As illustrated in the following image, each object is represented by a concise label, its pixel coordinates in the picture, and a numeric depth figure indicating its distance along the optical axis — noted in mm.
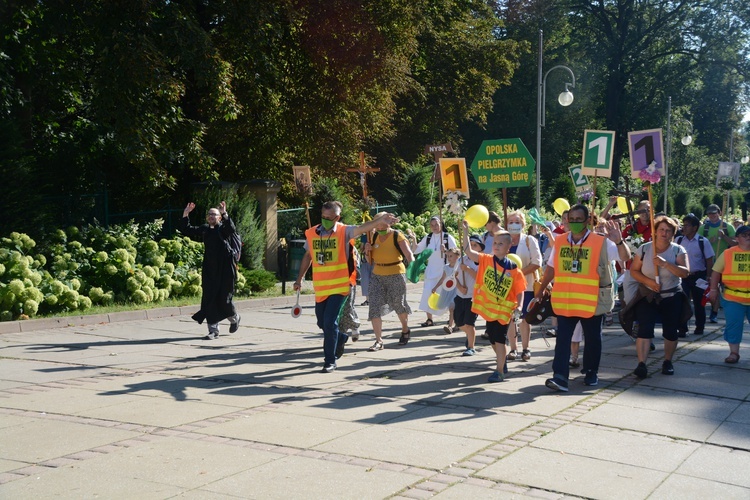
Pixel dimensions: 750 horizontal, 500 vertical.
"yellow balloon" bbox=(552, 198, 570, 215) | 15746
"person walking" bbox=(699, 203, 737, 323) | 15867
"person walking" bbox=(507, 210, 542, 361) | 10703
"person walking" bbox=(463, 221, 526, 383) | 9305
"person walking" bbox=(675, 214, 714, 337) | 13883
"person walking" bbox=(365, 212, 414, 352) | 12102
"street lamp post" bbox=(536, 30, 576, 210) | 28109
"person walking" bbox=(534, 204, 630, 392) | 8961
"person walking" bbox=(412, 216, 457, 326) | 13133
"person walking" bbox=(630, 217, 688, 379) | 9812
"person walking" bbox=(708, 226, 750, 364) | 10758
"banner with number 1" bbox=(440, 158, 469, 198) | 12891
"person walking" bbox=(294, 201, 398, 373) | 9922
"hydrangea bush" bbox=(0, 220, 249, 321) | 14227
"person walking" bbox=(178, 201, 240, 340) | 12742
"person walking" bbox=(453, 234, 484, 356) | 10906
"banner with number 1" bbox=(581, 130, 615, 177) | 12078
